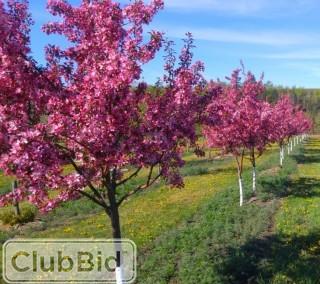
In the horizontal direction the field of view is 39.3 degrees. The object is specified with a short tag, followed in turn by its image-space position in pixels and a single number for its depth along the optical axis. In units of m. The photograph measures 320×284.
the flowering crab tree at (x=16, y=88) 8.07
